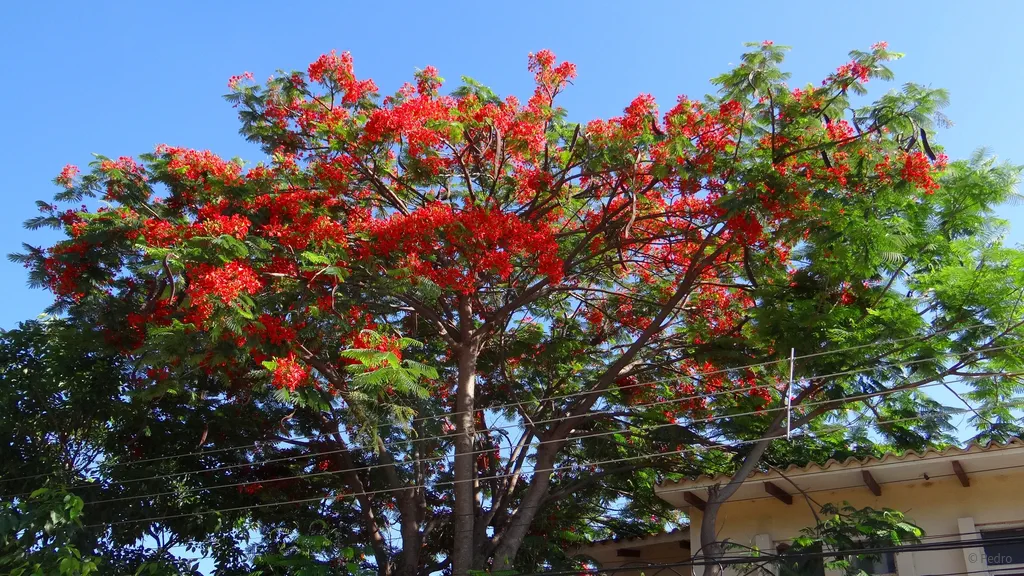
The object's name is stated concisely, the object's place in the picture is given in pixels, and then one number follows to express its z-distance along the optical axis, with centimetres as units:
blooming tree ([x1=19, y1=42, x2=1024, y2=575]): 927
